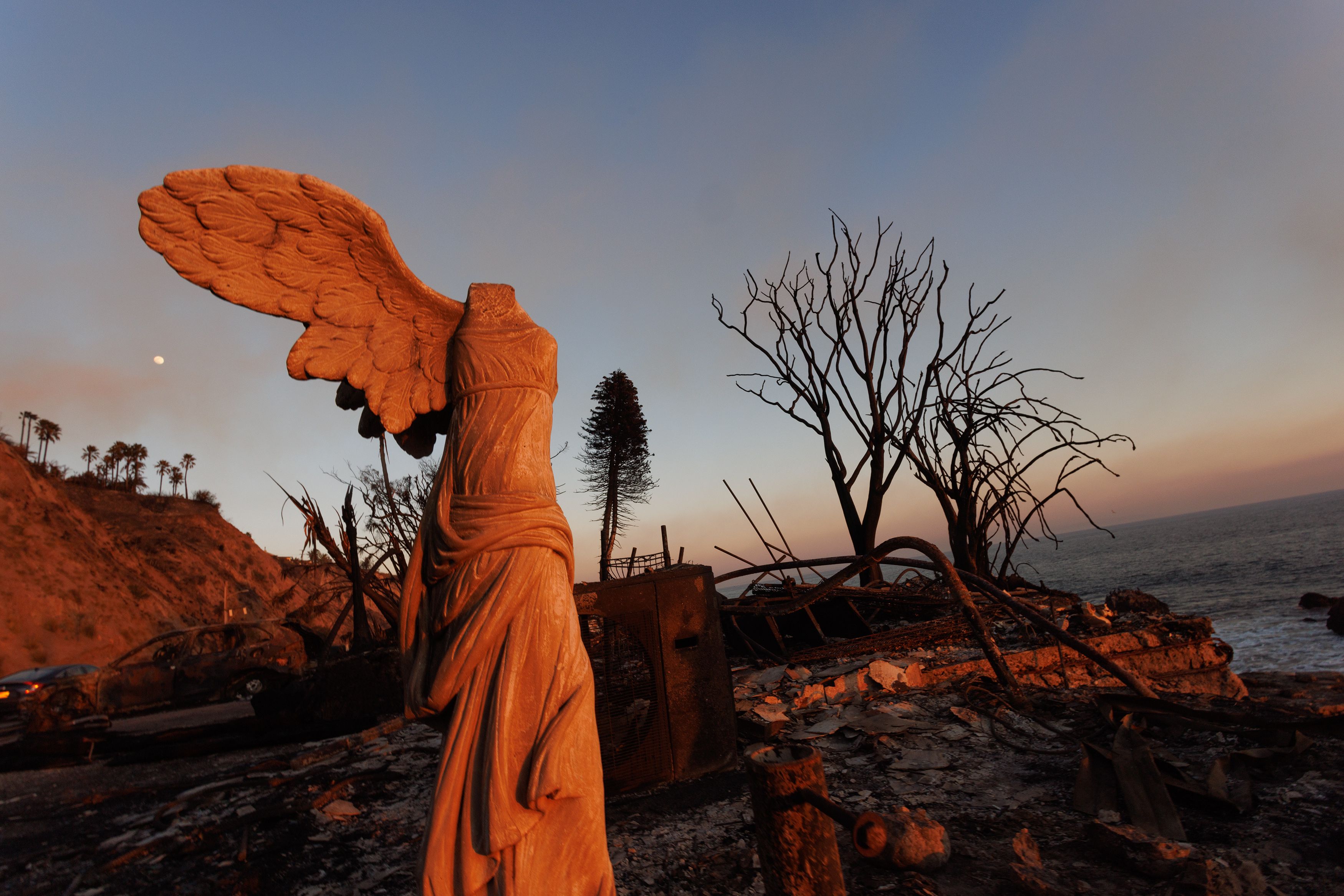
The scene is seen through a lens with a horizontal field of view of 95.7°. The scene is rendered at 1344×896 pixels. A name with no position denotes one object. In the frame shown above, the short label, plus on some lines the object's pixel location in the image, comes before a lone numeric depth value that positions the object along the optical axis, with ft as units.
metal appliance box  14.06
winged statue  5.80
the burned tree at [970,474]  28.55
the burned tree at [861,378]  33.68
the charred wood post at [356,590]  30.83
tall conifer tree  77.97
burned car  40.19
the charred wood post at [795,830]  7.14
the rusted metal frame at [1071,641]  13.91
